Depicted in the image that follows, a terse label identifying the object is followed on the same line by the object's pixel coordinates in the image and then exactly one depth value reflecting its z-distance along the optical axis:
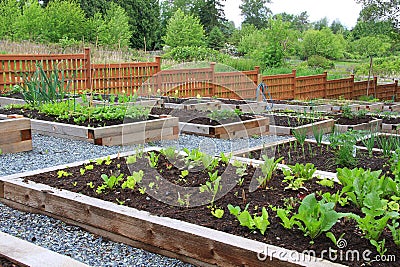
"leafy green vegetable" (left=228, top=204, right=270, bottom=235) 2.43
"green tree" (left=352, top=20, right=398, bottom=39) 16.70
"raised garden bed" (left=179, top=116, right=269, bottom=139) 6.43
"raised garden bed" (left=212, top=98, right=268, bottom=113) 8.76
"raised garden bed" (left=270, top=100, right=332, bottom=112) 9.96
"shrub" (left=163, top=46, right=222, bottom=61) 21.53
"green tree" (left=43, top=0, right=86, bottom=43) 27.78
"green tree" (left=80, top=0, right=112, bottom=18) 35.38
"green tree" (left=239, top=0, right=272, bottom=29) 59.29
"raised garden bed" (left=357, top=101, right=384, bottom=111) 11.30
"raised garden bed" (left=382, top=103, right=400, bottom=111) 11.92
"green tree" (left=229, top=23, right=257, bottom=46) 41.03
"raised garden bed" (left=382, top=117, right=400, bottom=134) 7.78
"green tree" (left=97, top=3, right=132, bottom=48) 28.16
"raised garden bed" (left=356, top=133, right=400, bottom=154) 4.41
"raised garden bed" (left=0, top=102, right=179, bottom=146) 5.55
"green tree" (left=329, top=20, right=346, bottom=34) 63.59
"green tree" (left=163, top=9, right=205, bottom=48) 30.34
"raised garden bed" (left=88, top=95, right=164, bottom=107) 7.20
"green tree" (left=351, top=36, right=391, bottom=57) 30.88
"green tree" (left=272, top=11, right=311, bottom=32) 61.50
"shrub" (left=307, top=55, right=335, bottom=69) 27.20
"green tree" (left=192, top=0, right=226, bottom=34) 44.56
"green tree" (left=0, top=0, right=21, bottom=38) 27.16
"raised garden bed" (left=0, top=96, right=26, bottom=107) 7.72
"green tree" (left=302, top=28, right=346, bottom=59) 31.98
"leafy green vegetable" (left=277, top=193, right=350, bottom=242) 2.32
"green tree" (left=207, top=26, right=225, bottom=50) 37.66
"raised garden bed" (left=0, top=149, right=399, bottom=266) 2.24
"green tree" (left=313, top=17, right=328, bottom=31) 74.99
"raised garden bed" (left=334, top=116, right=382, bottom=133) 7.28
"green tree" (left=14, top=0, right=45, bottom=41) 26.28
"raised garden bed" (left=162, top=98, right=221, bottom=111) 8.11
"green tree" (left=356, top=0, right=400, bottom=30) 16.73
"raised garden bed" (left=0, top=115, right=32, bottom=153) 4.93
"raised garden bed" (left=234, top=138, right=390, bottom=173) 4.14
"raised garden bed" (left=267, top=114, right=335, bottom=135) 6.88
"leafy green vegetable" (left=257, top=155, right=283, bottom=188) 3.27
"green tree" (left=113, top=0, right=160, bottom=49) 37.72
